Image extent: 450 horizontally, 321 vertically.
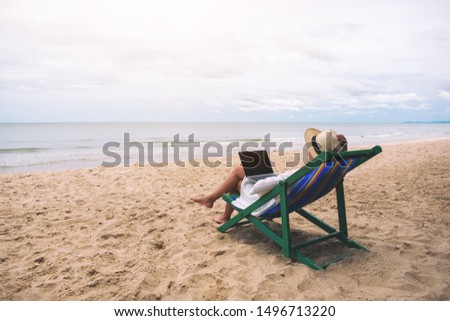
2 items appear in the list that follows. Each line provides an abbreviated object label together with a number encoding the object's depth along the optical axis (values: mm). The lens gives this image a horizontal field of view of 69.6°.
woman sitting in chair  2854
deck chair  2689
